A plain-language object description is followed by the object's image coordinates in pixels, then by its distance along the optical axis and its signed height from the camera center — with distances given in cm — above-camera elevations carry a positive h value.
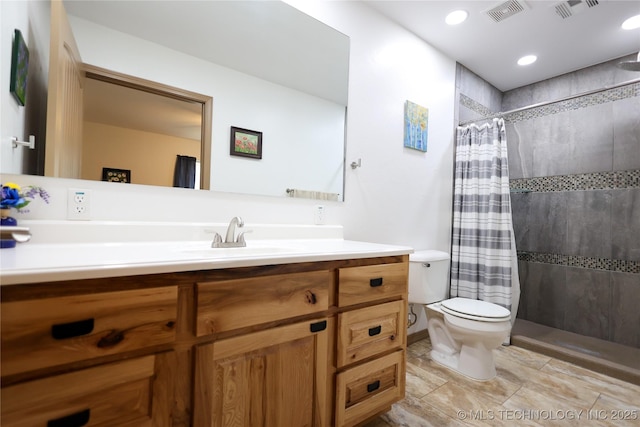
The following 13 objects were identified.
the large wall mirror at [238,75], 121 +68
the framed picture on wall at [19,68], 98 +47
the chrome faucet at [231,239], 130 -12
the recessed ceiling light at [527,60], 256 +143
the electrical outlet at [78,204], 113 +1
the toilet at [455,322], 178 -64
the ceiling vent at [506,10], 193 +142
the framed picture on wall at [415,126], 225 +72
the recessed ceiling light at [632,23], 203 +142
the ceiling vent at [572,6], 189 +142
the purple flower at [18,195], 93 +4
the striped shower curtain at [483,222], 228 -2
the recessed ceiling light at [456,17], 204 +143
